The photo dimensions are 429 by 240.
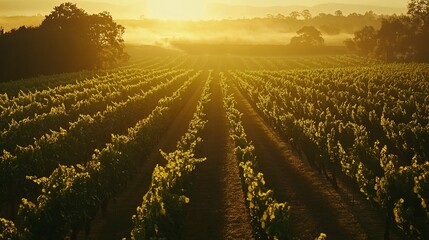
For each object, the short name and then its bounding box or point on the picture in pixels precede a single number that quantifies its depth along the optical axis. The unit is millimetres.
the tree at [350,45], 123462
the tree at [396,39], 101669
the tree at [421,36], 98250
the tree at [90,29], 86000
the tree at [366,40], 116725
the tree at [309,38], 165500
